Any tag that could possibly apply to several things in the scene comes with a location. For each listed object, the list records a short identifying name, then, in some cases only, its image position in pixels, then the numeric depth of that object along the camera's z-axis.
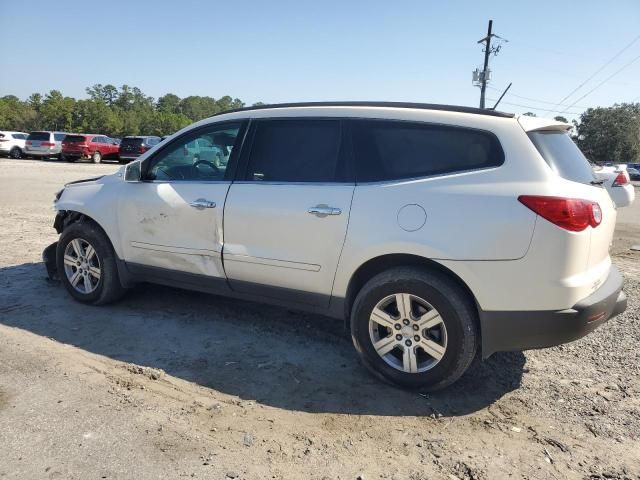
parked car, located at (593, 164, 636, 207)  8.91
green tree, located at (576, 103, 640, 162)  63.62
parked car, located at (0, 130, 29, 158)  28.97
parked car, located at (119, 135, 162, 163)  29.59
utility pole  30.97
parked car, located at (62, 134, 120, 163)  29.81
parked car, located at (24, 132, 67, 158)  29.94
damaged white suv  2.98
